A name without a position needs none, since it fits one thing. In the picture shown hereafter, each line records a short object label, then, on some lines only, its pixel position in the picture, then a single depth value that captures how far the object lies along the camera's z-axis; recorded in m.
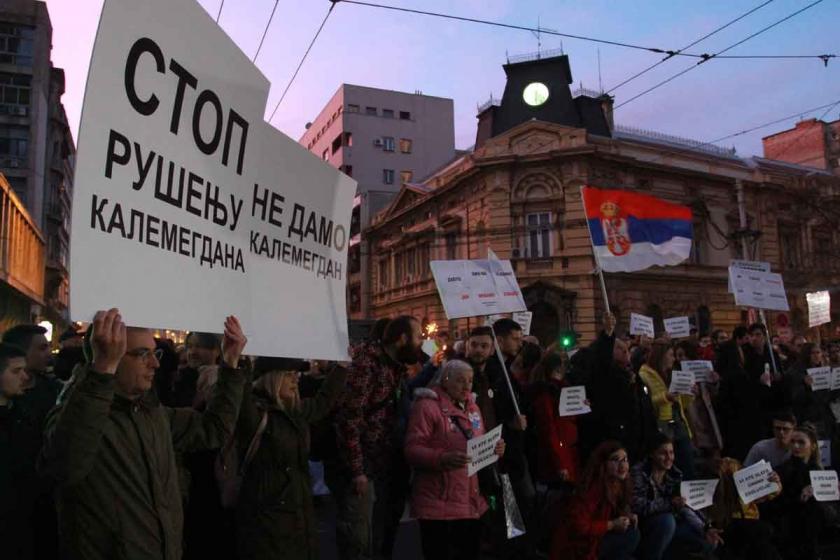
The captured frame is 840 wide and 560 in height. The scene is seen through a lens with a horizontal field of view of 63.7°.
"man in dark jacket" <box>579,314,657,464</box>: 6.14
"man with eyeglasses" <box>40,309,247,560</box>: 2.25
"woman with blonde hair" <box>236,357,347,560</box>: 3.60
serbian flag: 8.16
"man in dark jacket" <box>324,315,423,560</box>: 4.35
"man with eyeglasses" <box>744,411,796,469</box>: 6.30
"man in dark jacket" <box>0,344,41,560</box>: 3.23
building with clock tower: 30.06
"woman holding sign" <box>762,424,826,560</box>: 5.96
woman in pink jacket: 4.50
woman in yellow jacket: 6.83
